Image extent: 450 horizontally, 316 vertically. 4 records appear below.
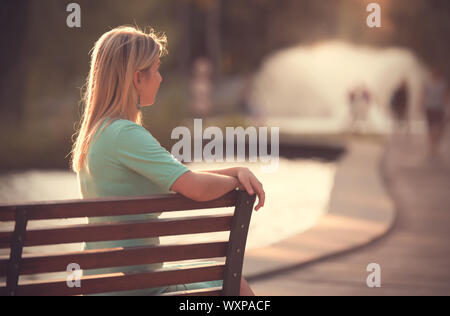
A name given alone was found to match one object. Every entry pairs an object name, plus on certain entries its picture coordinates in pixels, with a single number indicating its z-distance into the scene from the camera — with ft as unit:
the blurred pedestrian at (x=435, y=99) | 103.35
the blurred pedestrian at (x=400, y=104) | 161.68
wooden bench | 17.44
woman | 18.62
